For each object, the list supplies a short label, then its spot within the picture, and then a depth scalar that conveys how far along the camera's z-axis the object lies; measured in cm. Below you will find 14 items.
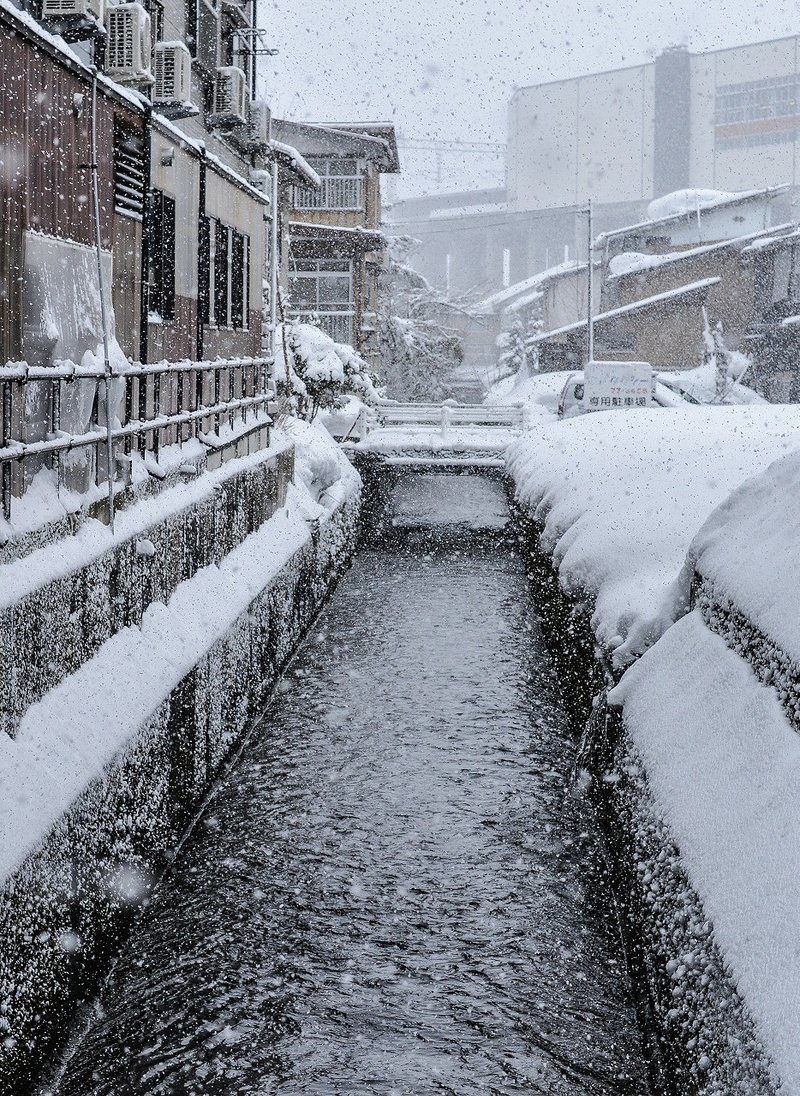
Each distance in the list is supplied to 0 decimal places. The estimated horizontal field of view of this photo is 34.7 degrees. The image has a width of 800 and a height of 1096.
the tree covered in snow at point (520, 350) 4988
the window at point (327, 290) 3684
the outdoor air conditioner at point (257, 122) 2061
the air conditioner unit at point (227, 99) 1814
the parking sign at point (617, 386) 3027
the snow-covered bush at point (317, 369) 2442
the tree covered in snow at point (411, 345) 4362
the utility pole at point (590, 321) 4318
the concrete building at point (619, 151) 6644
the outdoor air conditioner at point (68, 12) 1022
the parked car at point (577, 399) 3117
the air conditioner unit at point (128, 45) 1098
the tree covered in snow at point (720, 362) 4094
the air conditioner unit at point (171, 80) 1381
